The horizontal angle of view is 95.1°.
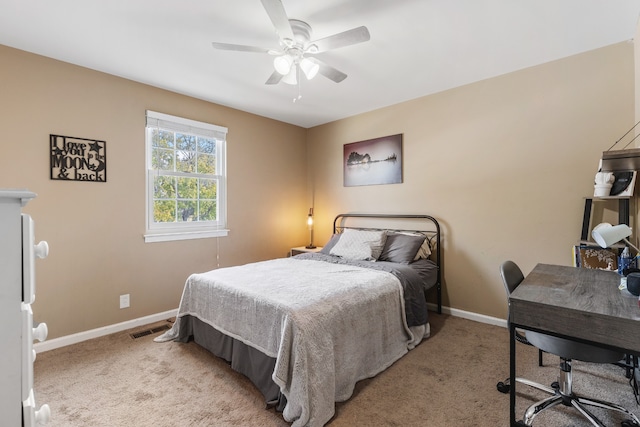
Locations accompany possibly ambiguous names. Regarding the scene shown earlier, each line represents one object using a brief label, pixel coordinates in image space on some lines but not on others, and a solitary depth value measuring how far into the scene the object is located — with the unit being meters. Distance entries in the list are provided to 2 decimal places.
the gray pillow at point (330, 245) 3.68
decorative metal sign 2.59
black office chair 1.44
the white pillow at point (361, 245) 3.25
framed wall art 3.74
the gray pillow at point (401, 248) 3.12
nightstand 4.28
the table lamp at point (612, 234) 1.49
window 3.21
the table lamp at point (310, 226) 4.62
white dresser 0.69
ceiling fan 1.74
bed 1.68
